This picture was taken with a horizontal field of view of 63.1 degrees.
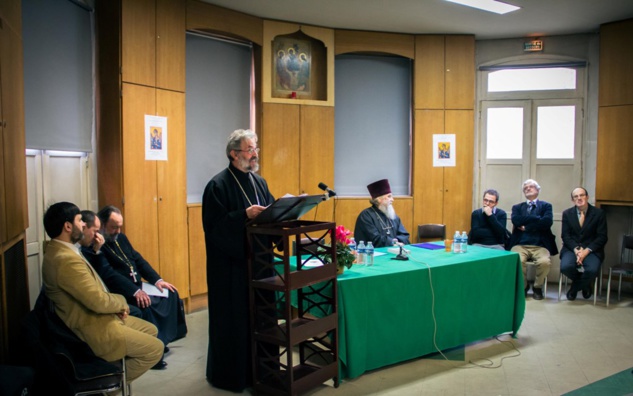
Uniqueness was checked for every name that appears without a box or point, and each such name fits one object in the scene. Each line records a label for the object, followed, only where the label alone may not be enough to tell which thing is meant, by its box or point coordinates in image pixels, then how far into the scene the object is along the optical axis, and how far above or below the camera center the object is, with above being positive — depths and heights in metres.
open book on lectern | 2.95 -0.25
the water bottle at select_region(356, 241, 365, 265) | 3.99 -0.68
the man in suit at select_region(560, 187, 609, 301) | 5.93 -0.88
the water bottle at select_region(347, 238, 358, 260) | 3.74 -0.63
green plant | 3.61 -0.58
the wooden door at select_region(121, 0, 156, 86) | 4.76 +1.18
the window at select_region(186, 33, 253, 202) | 5.81 +0.77
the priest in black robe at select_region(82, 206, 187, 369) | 3.83 -0.88
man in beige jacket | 2.76 -0.69
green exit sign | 6.98 +1.65
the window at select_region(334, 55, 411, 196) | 7.05 +0.61
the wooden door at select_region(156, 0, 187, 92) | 5.11 +1.23
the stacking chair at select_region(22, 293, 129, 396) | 2.52 -1.00
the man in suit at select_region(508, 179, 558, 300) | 6.16 -0.83
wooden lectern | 3.05 -0.90
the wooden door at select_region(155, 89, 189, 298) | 5.18 -0.32
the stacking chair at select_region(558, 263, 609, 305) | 5.87 -1.39
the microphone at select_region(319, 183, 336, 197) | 3.25 -0.16
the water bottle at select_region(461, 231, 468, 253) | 4.55 -0.69
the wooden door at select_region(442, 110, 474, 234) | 7.03 -0.13
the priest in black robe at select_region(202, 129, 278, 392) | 3.39 -0.75
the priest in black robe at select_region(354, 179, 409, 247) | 5.05 -0.56
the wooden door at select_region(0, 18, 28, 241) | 2.79 +0.18
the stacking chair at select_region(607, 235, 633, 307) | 5.71 -1.12
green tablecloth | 3.58 -1.06
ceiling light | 5.52 +1.77
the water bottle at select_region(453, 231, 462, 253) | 4.55 -0.68
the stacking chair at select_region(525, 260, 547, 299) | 6.23 -1.29
